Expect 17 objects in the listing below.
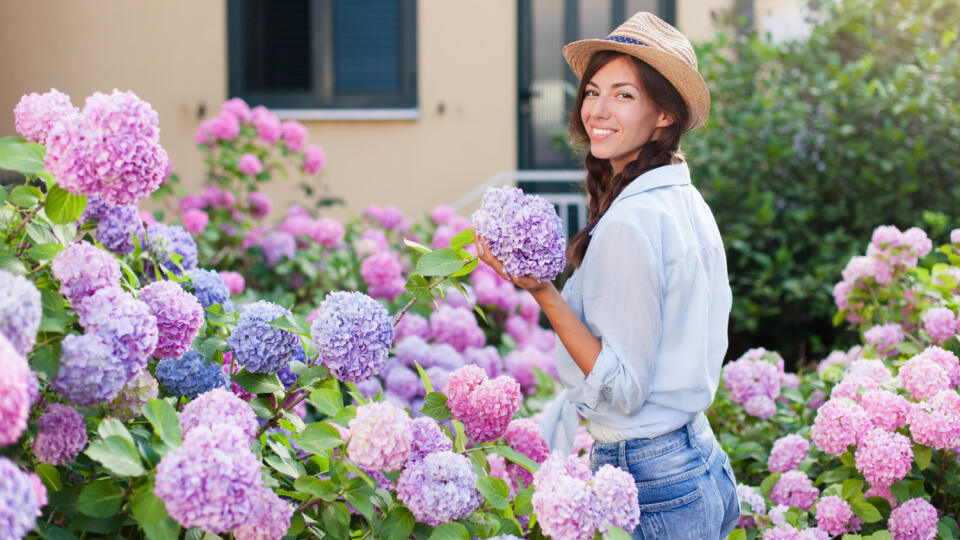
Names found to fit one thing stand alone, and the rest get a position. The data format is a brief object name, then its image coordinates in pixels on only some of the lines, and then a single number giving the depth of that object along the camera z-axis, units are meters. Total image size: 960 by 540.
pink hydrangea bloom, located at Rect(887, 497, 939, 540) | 1.78
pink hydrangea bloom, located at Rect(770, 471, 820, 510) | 2.00
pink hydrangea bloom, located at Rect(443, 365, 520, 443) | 1.40
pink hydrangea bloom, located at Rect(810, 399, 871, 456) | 1.81
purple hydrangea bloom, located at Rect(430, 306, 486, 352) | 3.13
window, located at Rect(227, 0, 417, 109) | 6.33
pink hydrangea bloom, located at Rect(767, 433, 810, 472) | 2.12
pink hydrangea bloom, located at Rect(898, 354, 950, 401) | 1.85
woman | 1.44
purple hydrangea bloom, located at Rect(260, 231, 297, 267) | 3.63
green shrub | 4.55
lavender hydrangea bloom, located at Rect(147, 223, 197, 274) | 1.73
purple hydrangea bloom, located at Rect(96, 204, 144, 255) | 1.59
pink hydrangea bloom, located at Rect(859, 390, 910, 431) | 1.83
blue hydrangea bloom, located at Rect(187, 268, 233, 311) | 1.63
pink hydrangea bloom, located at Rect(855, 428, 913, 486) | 1.75
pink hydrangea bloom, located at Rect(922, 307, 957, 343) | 2.18
